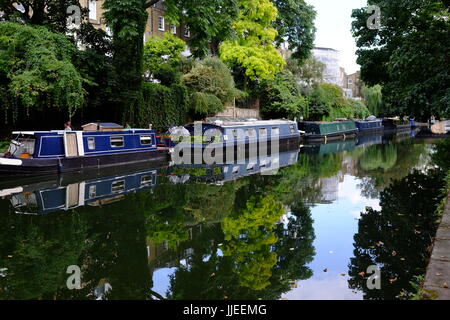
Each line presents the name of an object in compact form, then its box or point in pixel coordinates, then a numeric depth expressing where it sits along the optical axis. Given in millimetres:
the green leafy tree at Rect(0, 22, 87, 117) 13508
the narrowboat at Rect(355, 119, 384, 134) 39250
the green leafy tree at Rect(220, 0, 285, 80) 26438
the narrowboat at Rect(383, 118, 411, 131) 47875
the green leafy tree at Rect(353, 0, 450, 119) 12406
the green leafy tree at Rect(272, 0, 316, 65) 30469
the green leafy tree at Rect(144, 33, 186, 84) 22812
